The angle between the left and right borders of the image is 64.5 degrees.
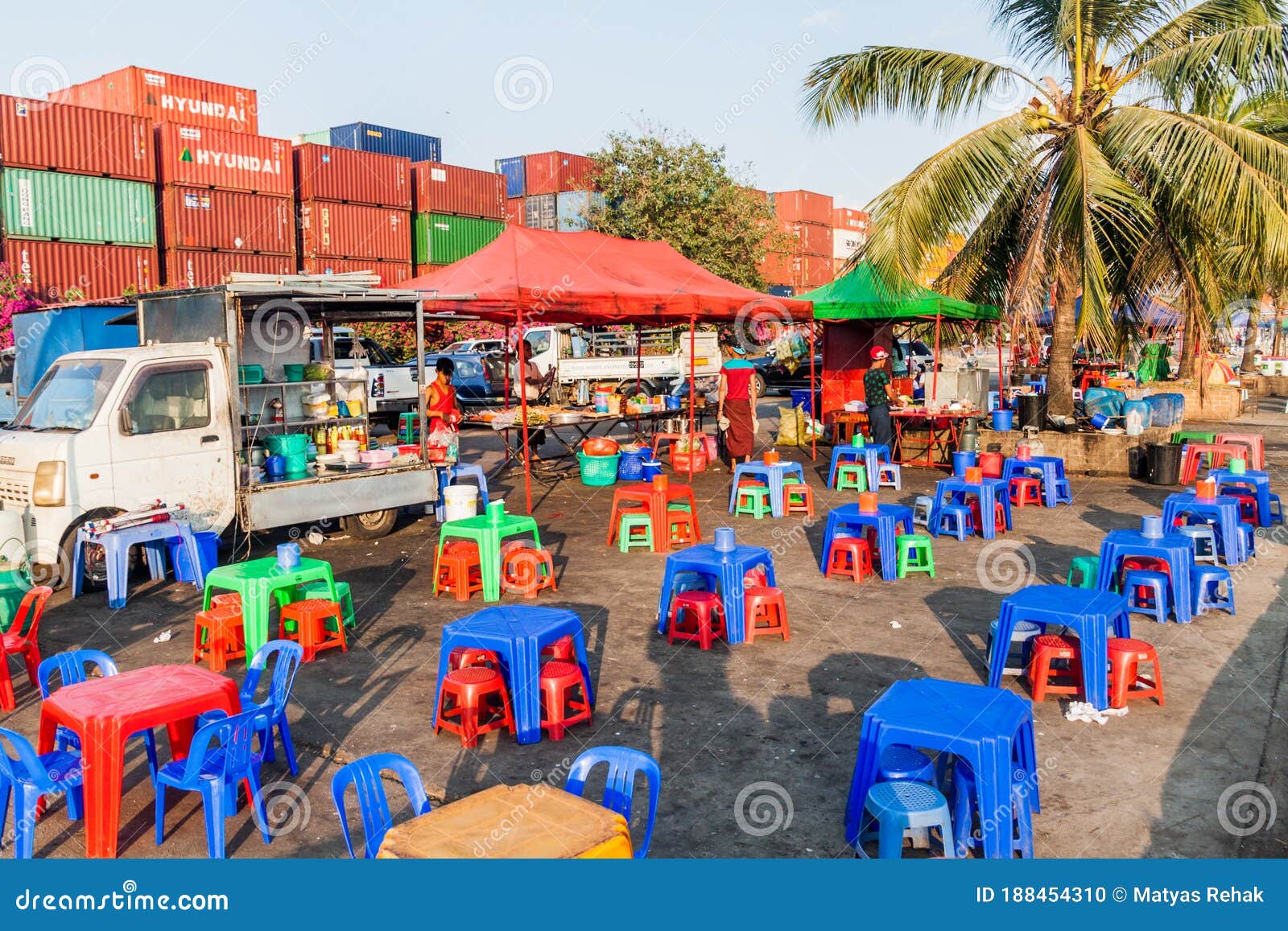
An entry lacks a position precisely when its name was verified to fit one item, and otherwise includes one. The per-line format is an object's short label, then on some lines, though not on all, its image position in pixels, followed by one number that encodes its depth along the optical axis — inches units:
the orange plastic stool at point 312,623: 277.7
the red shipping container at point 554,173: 1638.8
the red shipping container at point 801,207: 2183.8
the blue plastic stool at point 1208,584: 310.7
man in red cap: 582.9
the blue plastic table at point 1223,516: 365.4
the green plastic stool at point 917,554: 359.9
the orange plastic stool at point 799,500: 475.8
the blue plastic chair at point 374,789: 141.3
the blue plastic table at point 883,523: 351.9
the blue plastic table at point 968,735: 159.2
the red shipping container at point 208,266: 1033.5
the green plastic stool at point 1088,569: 308.8
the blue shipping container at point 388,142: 1531.7
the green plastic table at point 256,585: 267.1
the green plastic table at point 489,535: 326.6
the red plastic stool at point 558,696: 222.2
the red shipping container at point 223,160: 1045.8
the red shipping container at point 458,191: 1310.3
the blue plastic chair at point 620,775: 143.6
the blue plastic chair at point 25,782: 162.9
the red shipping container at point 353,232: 1181.7
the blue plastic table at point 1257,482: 430.3
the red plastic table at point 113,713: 167.9
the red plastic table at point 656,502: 402.9
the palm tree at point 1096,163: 509.7
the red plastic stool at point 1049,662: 239.1
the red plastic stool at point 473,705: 218.7
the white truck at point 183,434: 342.6
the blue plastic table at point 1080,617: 231.9
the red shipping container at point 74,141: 919.7
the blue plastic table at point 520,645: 216.1
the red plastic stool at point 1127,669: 235.0
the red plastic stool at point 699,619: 283.1
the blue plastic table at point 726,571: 282.0
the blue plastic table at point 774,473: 470.3
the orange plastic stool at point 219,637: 266.1
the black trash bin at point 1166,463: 539.2
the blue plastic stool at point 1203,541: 350.0
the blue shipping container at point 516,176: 1701.5
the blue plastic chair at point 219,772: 167.9
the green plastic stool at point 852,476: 543.2
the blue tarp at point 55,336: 645.3
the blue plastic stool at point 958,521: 420.8
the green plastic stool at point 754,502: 476.7
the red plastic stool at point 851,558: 355.3
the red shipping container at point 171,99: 1157.8
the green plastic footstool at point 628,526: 406.6
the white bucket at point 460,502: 359.9
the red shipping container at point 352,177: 1184.2
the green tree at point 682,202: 1327.5
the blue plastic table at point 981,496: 422.3
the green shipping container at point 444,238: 1306.6
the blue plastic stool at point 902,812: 154.9
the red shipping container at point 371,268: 1181.1
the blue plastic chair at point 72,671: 194.1
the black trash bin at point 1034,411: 652.7
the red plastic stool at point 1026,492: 498.3
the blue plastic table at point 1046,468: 495.8
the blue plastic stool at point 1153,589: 302.8
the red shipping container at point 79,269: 914.7
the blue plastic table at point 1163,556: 300.2
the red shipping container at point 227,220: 1037.2
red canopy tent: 465.7
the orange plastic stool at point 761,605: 288.8
